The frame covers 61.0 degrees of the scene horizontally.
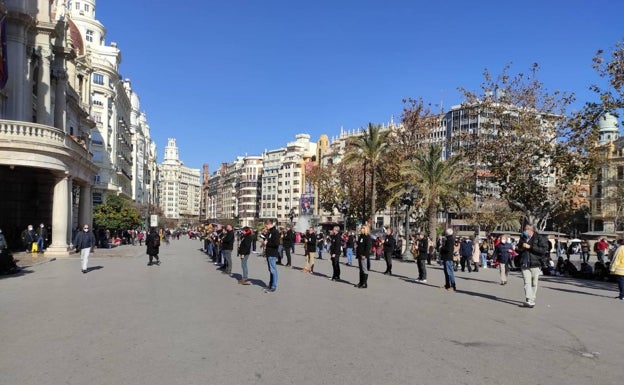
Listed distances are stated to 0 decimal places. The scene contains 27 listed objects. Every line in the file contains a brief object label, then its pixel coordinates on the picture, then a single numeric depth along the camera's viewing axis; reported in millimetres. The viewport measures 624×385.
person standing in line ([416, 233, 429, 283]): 17266
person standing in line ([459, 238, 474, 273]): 23070
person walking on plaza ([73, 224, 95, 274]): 17828
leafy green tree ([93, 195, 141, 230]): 46125
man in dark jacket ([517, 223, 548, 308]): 11711
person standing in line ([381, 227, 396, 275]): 20339
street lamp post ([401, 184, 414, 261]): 31125
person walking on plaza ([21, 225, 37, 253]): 24991
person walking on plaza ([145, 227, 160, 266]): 21891
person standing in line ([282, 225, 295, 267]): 23655
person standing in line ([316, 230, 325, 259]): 31297
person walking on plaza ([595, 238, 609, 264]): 26317
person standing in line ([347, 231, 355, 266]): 25797
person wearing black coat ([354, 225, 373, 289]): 14812
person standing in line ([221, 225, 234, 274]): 17812
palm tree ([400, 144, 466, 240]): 30453
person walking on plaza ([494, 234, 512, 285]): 17469
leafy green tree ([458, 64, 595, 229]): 25141
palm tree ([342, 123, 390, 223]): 39375
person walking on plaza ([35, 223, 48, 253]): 25750
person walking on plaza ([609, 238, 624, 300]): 13367
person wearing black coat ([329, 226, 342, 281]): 17156
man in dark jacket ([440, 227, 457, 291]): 14938
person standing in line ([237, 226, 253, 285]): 14891
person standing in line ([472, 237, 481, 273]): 23906
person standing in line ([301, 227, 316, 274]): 20250
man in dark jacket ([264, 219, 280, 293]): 13430
